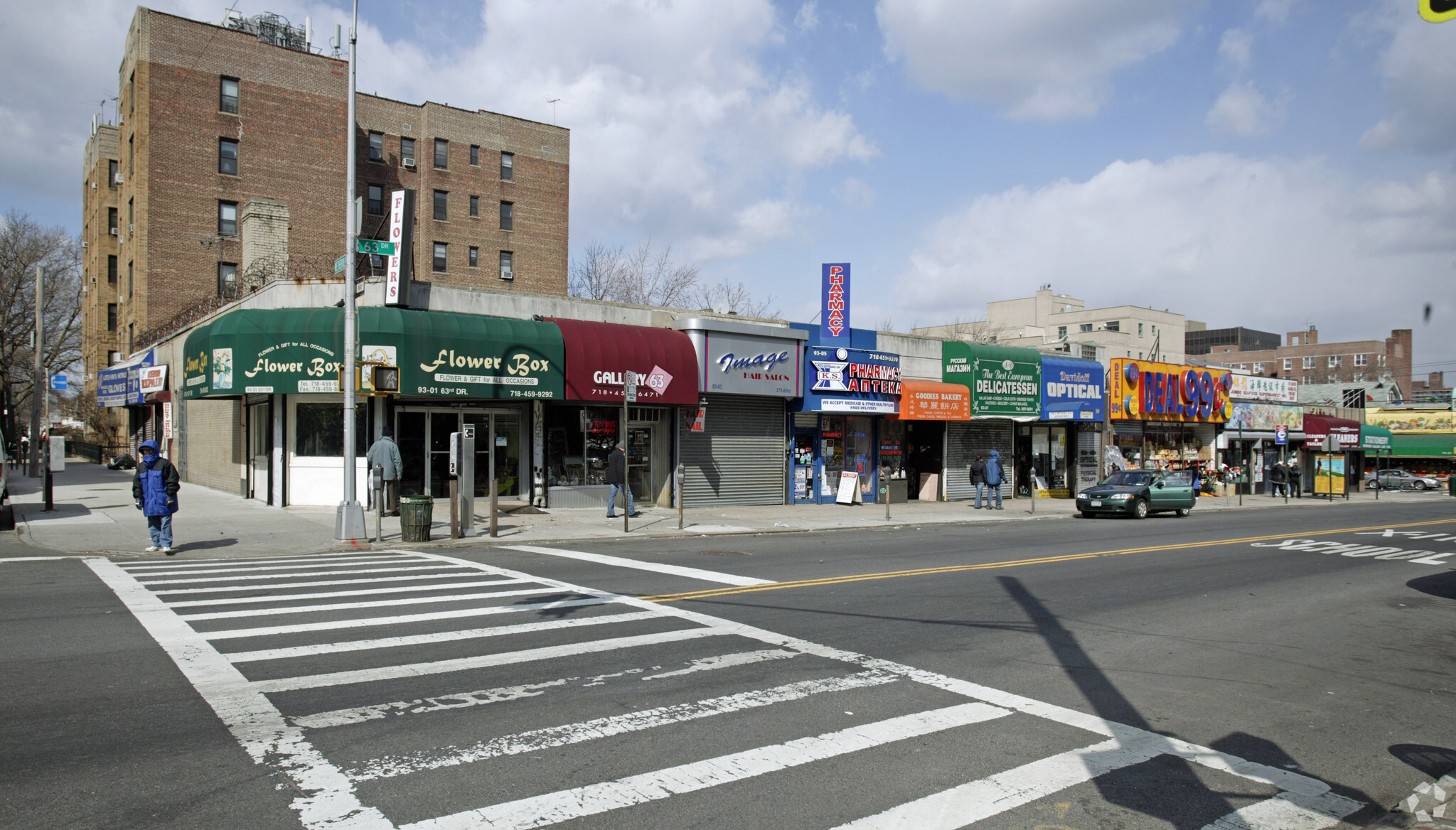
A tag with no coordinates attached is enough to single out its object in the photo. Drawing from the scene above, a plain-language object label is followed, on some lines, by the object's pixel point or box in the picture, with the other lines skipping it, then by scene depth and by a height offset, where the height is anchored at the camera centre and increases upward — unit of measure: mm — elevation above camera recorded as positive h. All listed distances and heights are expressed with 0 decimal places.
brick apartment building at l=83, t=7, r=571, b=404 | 39500 +12085
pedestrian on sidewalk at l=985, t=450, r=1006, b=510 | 27297 -1637
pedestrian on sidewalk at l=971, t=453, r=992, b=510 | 27812 -1703
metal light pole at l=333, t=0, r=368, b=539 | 15586 +183
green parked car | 26688 -2242
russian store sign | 30016 +1429
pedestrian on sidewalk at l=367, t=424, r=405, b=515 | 17750 -802
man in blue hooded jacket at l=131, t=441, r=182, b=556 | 13711 -1101
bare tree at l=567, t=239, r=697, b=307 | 50512 +7206
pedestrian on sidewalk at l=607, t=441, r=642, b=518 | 20000 -1107
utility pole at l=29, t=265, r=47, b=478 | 27859 +2319
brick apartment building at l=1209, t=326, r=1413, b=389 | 100062 +7097
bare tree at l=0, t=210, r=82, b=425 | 45531 +6314
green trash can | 15945 -1764
